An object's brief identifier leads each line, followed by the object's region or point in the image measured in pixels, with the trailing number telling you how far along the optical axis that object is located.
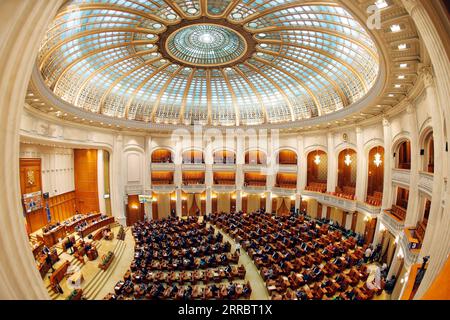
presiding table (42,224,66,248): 14.98
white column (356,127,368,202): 17.81
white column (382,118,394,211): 14.45
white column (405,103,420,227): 10.91
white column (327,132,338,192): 21.27
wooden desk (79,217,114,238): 17.60
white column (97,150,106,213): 21.91
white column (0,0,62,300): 2.72
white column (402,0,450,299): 4.19
